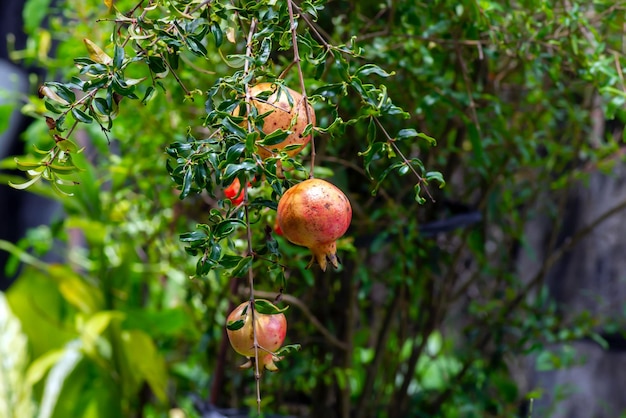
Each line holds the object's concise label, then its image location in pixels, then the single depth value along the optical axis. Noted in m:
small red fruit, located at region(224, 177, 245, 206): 1.63
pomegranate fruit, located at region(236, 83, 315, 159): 1.49
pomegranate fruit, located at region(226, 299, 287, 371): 1.49
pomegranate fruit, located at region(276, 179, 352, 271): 1.45
